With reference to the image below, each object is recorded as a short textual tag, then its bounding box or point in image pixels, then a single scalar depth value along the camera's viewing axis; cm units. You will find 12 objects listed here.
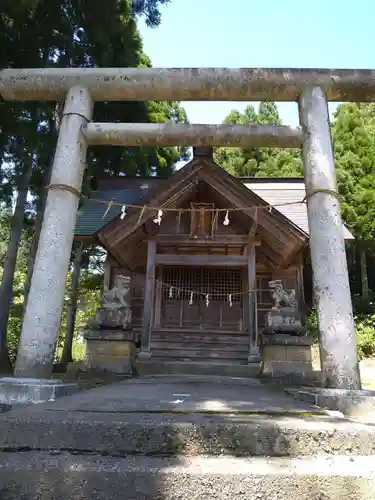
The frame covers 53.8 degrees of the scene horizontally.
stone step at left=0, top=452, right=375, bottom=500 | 199
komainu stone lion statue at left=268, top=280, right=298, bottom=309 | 820
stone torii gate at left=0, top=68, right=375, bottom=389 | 451
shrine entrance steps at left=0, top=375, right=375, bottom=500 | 201
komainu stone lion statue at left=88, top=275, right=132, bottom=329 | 824
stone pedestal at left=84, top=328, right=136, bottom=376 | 816
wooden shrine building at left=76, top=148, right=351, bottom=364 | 932
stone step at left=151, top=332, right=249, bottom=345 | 1029
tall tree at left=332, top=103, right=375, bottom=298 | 1709
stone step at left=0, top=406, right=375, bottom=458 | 240
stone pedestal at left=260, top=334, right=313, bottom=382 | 786
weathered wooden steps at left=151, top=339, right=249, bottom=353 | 1014
